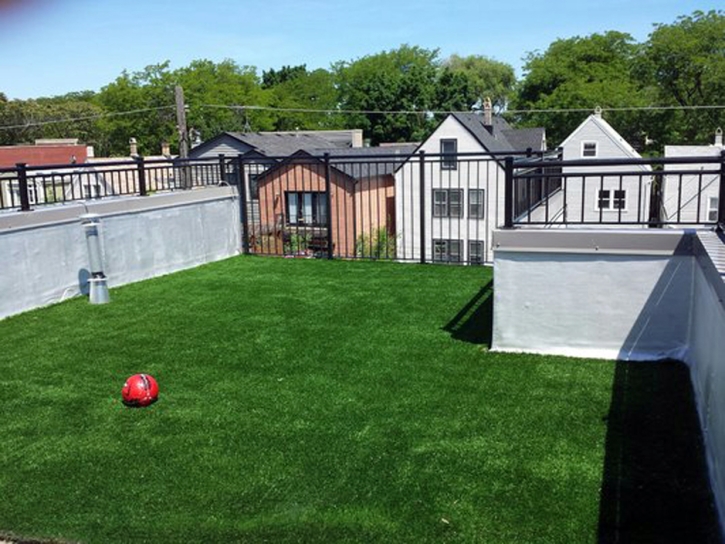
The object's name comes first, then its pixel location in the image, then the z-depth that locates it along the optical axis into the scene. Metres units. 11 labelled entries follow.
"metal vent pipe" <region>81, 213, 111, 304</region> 7.94
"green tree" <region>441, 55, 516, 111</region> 70.94
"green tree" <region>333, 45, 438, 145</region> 55.44
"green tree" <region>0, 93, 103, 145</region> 59.69
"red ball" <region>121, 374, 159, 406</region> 4.87
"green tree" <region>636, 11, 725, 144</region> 45.28
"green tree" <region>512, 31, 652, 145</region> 47.22
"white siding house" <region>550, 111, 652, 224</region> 29.16
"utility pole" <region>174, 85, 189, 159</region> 25.14
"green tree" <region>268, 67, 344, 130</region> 65.25
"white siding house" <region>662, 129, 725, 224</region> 21.82
